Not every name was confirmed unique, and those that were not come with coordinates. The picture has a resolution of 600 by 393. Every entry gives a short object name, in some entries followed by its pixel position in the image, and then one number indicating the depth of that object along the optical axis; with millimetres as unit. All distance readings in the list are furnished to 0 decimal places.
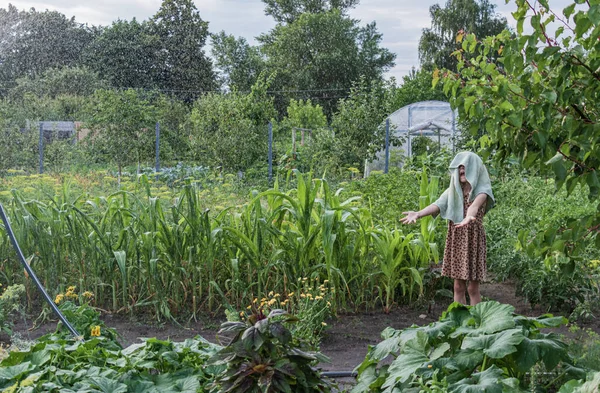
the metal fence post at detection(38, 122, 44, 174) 12188
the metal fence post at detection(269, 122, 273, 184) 12398
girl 3908
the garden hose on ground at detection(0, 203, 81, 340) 3004
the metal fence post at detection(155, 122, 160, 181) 12680
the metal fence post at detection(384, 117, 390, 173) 12672
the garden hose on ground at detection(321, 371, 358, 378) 2906
